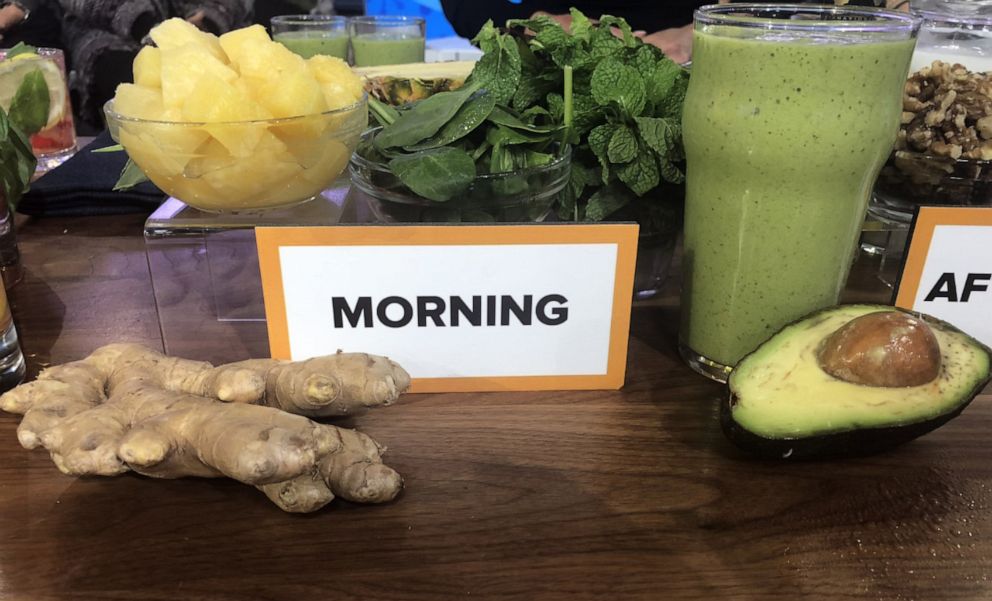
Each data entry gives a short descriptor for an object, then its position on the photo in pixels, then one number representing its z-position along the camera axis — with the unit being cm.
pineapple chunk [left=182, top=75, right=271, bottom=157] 59
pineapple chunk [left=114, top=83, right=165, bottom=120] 62
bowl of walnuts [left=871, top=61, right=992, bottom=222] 74
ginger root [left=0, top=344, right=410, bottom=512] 48
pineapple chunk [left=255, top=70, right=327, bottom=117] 61
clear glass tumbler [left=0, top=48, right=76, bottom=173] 99
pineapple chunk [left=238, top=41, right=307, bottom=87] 61
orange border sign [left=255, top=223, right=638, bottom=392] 59
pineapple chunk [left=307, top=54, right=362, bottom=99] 68
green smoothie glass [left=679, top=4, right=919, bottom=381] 55
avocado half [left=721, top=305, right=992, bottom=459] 53
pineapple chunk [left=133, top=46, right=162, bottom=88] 63
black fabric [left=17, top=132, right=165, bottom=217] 103
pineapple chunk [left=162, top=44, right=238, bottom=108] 60
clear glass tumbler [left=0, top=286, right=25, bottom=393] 64
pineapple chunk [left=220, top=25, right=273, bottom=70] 62
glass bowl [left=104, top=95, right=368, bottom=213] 60
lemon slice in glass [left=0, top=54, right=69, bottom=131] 99
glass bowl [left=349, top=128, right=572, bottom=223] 65
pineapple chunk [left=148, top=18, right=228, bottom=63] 63
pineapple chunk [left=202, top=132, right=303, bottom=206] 61
